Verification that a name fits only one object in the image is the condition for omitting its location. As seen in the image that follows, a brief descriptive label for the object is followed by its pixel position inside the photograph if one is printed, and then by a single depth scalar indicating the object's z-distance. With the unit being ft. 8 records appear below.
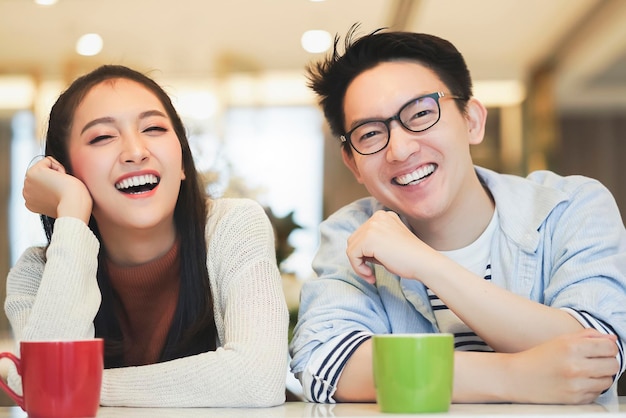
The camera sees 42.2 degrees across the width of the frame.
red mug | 3.13
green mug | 3.07
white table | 3.05
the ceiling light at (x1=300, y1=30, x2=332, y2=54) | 15.20
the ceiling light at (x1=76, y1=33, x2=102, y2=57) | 15.39
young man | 3.80
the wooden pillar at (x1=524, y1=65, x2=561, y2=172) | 15.65
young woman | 3.98
